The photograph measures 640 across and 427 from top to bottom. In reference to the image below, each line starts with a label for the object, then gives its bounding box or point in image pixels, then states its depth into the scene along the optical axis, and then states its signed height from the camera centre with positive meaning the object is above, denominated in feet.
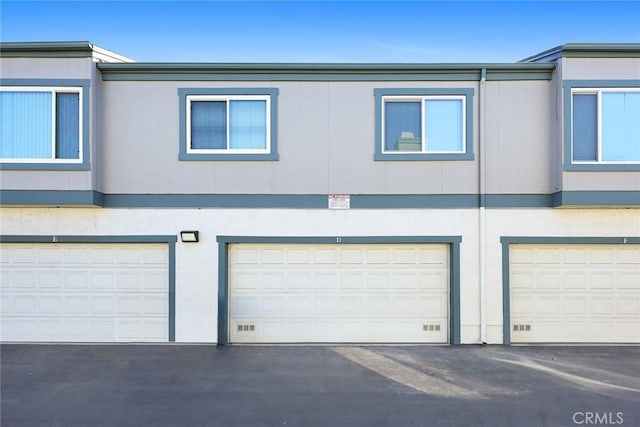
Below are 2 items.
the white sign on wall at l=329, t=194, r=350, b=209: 25.21 +0.68
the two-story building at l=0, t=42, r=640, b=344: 25.05 -0.58
